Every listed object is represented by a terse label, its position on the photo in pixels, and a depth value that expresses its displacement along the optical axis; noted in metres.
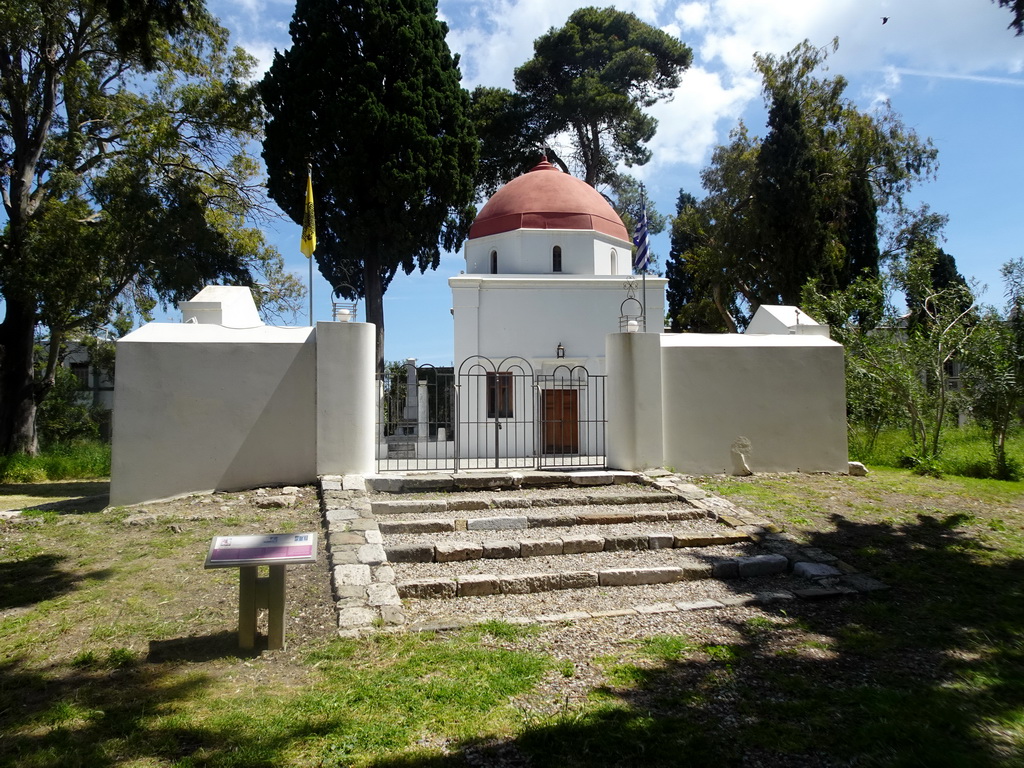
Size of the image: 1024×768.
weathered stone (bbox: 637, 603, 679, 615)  5.20
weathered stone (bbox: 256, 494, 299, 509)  8.10
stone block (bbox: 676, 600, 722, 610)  5.32
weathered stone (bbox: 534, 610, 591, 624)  5.00
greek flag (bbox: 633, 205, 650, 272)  14.80
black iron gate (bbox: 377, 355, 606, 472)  16.42
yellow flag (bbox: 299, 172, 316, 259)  12.89
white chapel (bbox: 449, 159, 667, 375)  18.80
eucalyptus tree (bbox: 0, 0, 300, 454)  15.48
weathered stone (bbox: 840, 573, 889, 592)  5.70
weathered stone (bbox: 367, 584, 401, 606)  5.16
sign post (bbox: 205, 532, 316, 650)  4.31
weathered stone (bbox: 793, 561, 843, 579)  6.00
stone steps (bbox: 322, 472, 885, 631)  5.42
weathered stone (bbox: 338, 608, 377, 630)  4.78
